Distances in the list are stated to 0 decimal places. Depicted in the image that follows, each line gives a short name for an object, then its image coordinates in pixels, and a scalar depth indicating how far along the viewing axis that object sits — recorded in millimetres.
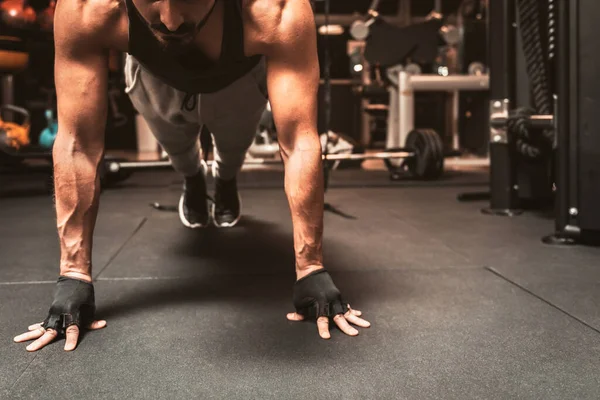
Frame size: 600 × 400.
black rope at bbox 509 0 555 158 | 2262
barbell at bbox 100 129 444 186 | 3443
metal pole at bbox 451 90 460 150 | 5539
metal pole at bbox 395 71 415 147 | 4707
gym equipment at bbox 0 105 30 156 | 3511
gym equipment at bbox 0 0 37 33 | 3485
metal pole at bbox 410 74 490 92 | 4695
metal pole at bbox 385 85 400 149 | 4996
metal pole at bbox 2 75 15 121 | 5324
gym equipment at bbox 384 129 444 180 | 3725
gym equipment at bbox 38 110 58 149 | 4664
